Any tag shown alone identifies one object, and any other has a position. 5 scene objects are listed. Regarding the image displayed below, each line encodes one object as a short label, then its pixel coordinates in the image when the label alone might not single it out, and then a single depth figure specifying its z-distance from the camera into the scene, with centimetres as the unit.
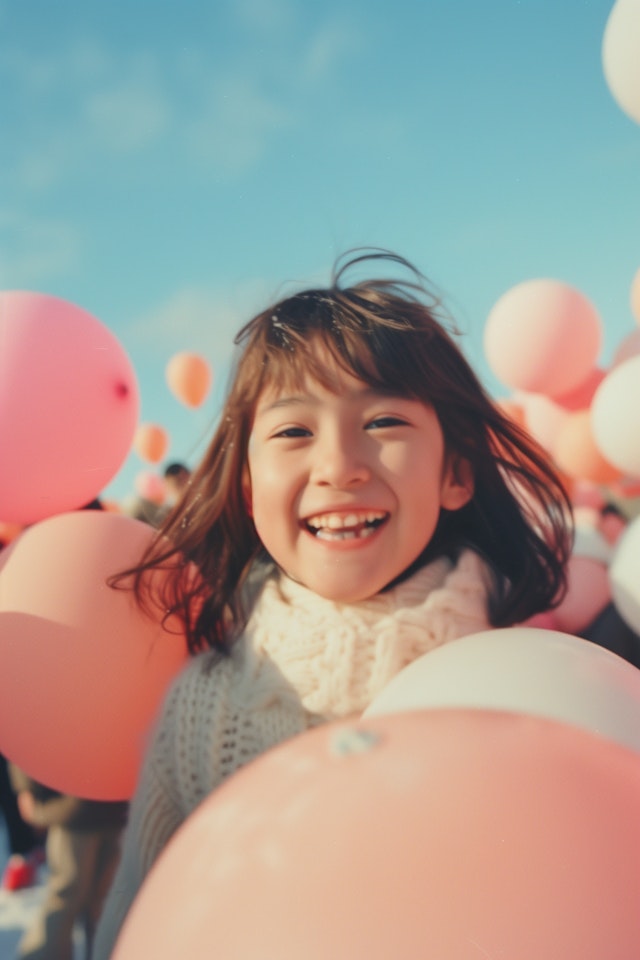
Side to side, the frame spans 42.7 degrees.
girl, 116
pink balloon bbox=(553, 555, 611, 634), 289
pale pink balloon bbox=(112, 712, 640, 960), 57
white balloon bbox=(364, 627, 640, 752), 82
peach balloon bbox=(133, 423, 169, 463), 702
